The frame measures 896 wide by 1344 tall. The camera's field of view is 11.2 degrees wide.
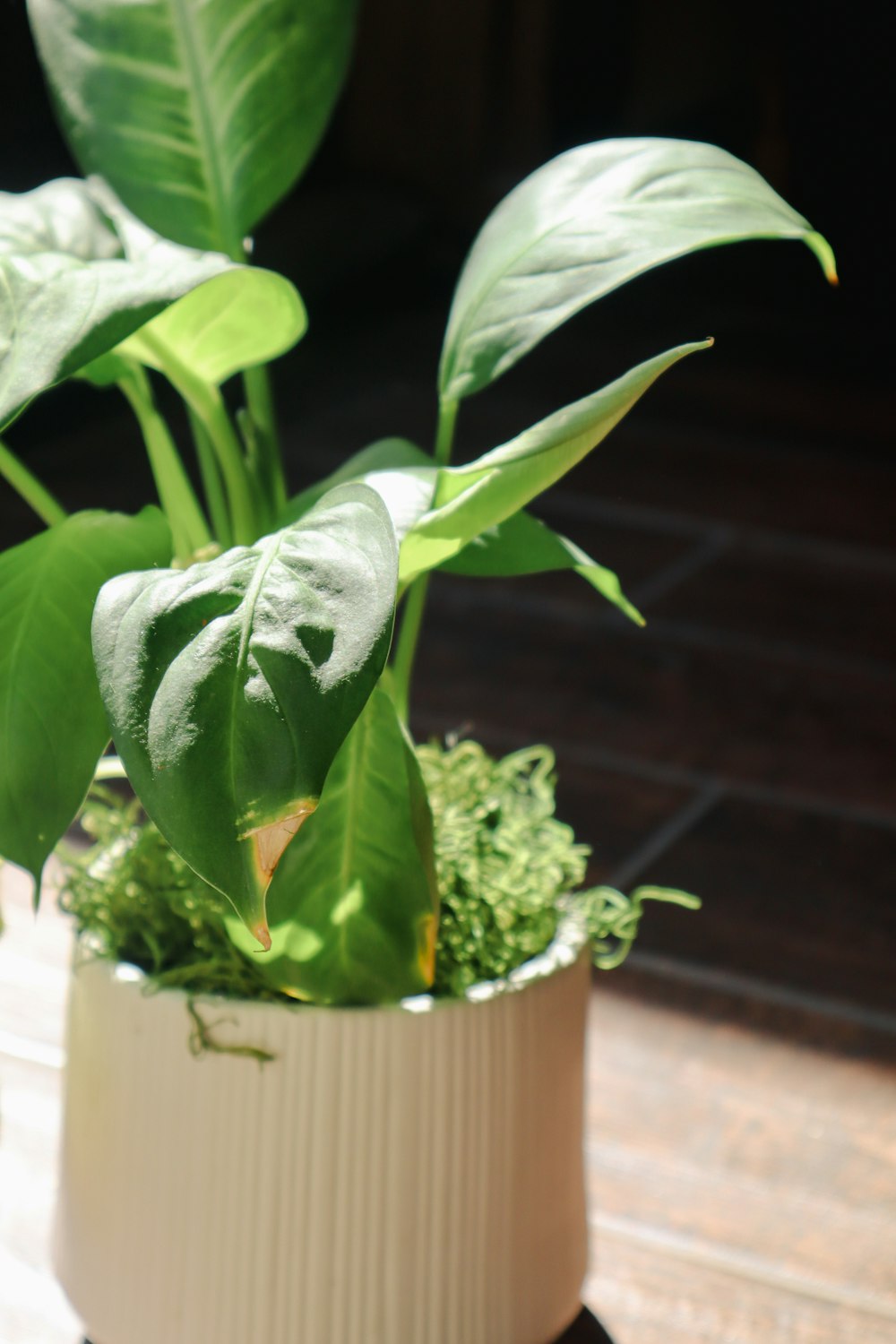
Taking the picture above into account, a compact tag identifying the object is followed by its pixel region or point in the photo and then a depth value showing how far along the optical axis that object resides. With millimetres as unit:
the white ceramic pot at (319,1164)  1252
